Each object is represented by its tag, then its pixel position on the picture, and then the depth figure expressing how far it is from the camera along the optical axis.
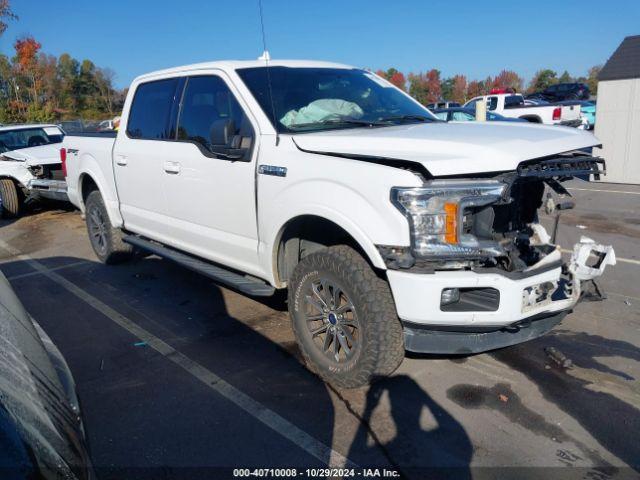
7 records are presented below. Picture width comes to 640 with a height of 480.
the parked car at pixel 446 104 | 32.16
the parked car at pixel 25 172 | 9.38
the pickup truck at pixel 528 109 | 20.70
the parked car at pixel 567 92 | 32.44
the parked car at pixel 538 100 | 30.88
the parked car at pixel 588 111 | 23.55
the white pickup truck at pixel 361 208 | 2.91
